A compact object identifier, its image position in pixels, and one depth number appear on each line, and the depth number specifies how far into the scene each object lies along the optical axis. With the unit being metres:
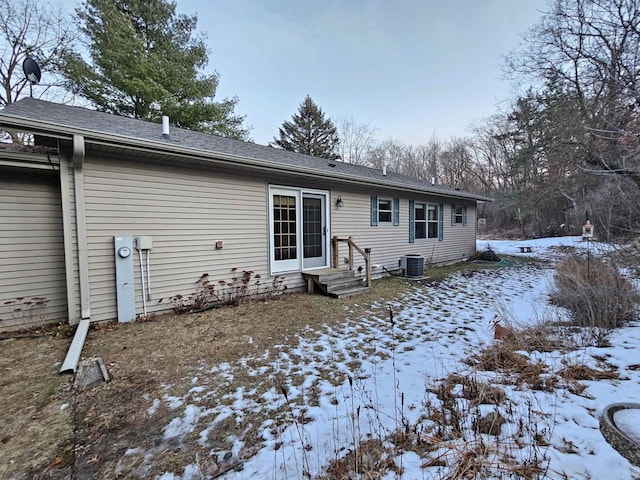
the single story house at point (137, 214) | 4.05
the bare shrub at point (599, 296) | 3.70
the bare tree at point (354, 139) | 25.17
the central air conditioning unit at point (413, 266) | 8.35
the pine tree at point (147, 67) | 10.49
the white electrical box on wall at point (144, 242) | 4.57
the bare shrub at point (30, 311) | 4.06
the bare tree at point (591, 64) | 6.84
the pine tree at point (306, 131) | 22.67
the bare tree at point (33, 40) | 10.40
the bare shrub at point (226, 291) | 5.08
